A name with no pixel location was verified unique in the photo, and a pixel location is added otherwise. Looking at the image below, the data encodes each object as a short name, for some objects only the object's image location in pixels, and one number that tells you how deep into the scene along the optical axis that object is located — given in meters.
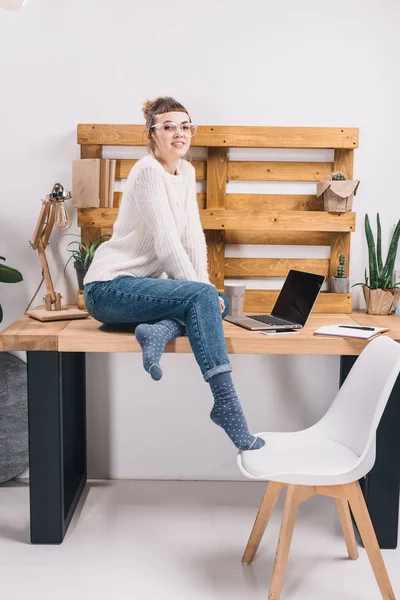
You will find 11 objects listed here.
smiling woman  2.38
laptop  2.74
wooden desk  2.55
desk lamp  2.90
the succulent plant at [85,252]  3.08
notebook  2.54
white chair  2.14
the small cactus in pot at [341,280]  3.15
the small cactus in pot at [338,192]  3.01
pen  2.64
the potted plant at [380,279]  3.08
